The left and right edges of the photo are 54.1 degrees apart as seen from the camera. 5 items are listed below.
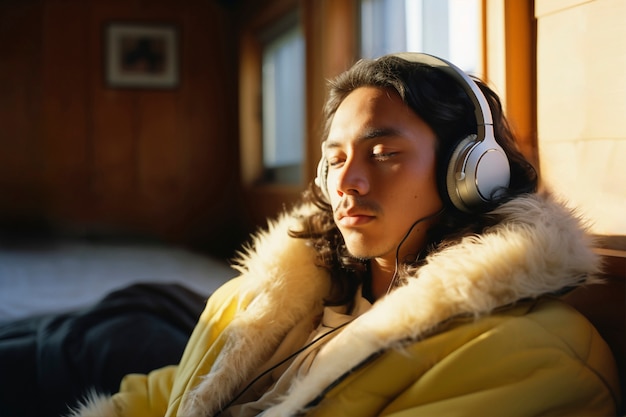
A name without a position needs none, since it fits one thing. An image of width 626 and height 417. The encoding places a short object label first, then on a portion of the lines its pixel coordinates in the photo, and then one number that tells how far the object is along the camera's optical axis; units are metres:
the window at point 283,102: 3.20
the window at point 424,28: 1.54
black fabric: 1.28
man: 0.67
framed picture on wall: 3.89
